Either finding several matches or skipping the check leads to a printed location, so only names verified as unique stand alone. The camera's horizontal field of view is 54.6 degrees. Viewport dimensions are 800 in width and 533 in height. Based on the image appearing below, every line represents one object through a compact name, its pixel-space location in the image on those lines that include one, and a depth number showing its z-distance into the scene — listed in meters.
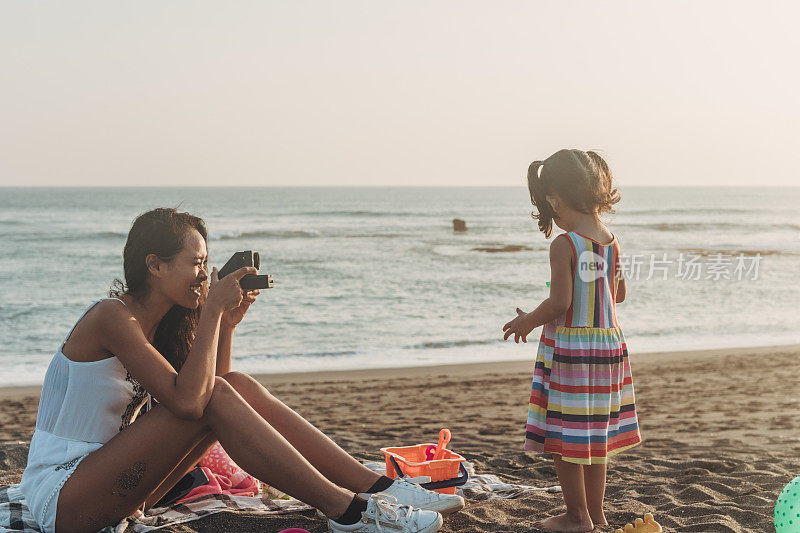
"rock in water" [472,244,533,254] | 26.33
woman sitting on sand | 2.76
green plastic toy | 2.67
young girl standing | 3.01
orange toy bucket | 3.44
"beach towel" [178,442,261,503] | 3.65
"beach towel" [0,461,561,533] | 3.12
